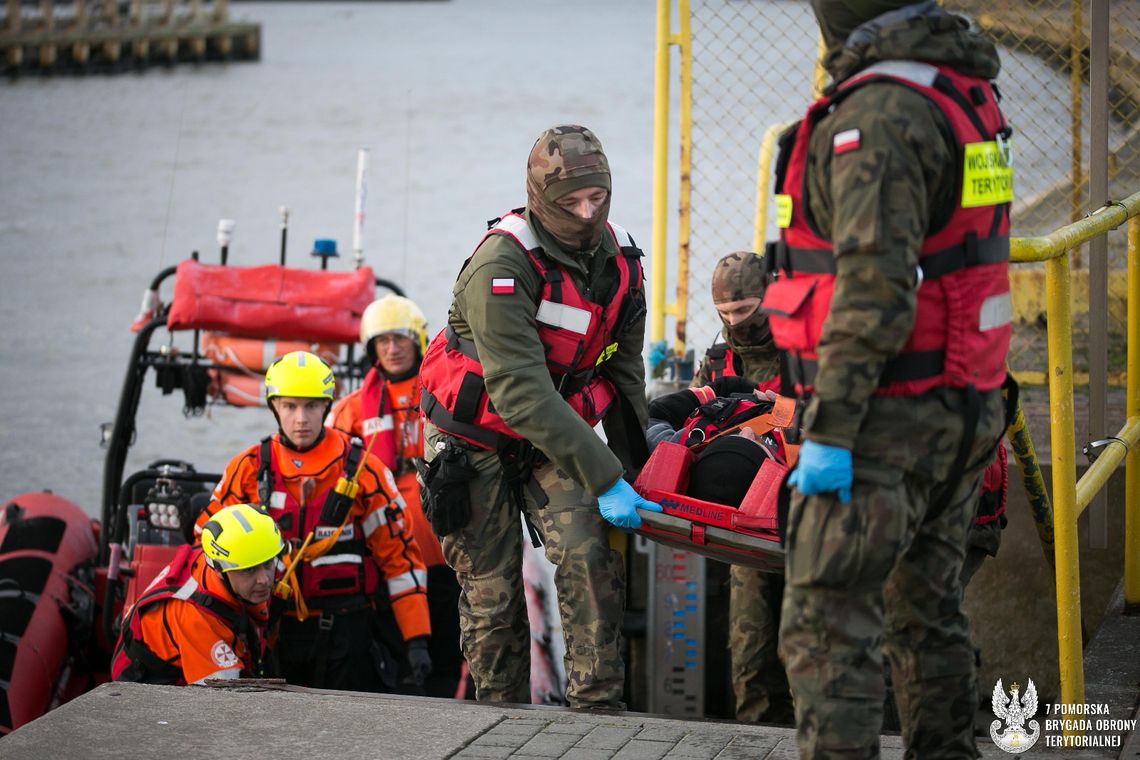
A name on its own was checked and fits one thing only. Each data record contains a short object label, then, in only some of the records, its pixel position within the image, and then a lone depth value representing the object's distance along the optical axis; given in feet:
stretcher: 27.48
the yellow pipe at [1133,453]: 32.50
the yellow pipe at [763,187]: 49.60
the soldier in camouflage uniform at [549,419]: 28.45
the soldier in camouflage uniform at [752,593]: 34.35
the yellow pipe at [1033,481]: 30.89
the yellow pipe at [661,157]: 47.73
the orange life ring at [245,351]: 48.70
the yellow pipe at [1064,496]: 25.93
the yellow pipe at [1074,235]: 25.02
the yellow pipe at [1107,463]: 27.73
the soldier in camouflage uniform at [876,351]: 20.63
